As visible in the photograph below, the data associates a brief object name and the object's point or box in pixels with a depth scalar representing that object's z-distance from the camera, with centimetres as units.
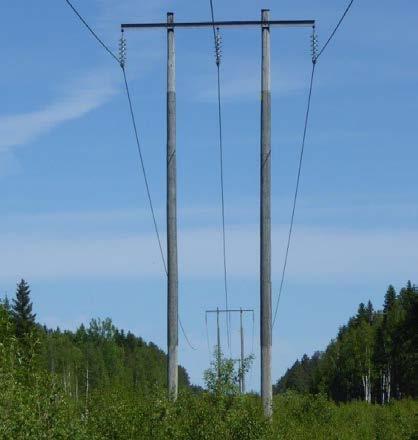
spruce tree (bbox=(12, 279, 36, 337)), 12950
